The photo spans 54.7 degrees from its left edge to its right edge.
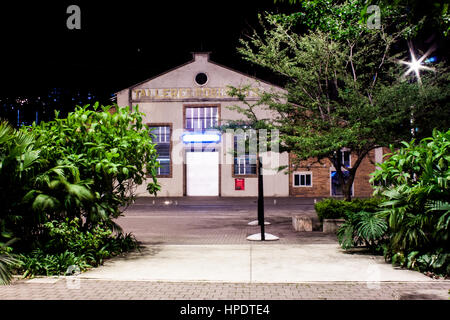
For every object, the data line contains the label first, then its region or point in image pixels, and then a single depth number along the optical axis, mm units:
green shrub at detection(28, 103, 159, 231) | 8305
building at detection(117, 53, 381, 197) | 29719
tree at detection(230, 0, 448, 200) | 11719
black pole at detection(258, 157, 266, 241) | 10789
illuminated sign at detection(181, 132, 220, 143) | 29562
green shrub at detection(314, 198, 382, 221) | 11609
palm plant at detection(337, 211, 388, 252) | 8195
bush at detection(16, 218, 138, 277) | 7250
